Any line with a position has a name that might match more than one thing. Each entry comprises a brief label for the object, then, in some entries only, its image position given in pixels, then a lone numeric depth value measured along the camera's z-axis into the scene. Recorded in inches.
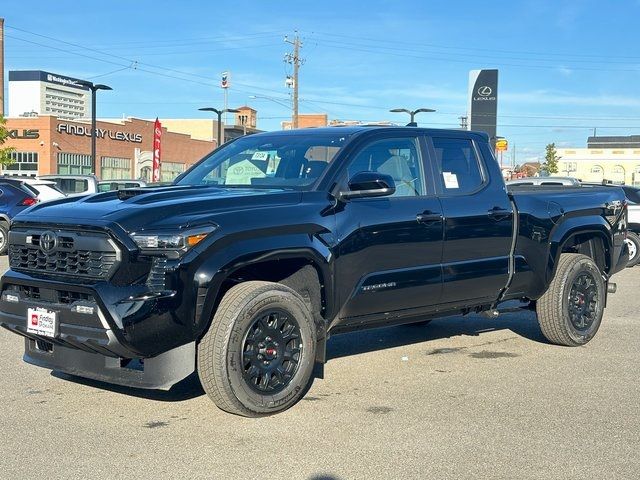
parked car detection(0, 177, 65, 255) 666.8
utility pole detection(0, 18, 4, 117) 2133.2
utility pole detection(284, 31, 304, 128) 1822.1
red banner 1289.4
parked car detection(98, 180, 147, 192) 805.9
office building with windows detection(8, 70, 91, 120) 3319.4
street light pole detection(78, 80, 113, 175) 1207.2
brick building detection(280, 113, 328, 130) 2610.7
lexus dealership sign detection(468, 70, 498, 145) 1451.8
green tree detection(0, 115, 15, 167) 1556.3
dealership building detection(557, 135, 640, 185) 3533.5
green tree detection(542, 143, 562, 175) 3294.8
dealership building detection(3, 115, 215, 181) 2097.7
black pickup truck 191.6
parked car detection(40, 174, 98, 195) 776.9
